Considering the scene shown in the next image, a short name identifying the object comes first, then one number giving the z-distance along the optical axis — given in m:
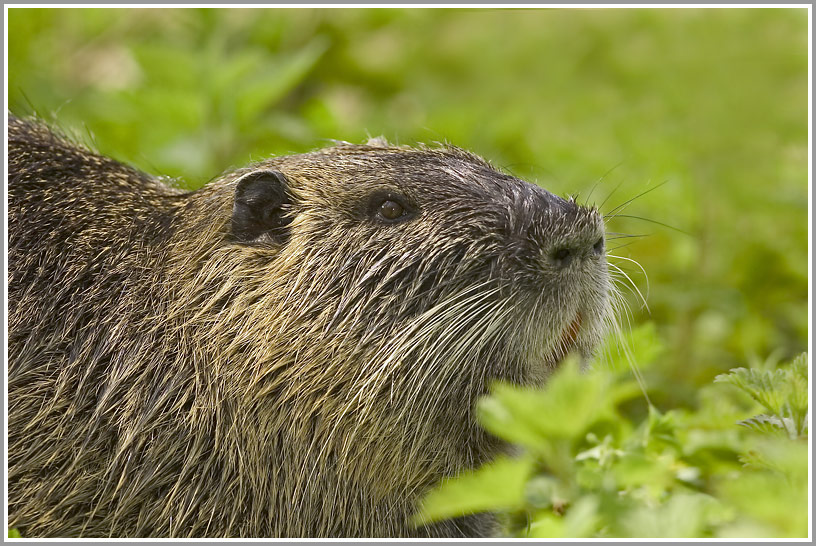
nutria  5.99
